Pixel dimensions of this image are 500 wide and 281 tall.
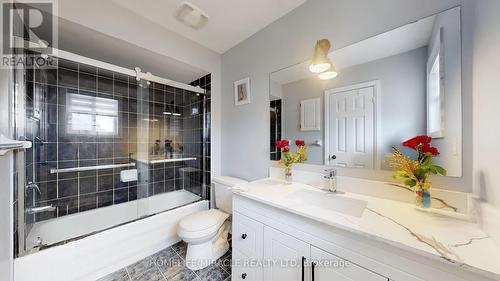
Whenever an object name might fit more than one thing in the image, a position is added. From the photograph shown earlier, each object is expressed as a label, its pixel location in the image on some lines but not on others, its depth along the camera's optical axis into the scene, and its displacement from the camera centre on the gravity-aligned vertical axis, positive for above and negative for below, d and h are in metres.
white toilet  1.45 -0.88
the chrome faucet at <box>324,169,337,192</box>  1.19 -0.29
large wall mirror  0.87 +0.28
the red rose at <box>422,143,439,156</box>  0.87 -0.05
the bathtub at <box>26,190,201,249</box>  1.40 -0.82
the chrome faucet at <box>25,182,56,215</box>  1.34 -0.61
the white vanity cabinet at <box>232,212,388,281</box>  0.76 -0.65
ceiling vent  1.48 +1.19
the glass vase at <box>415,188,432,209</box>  0.87 -0.31
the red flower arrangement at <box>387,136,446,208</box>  0.87 -0.15
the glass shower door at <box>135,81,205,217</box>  2.25 -0.08
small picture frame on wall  1.87 +0.57
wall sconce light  1.16 +0.59
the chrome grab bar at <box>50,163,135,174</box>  1.82 -0.35
